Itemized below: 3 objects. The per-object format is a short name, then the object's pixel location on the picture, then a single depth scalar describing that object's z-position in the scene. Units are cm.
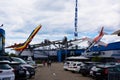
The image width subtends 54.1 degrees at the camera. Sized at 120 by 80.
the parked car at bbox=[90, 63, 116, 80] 884
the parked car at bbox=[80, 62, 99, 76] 1119
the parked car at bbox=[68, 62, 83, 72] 1374
